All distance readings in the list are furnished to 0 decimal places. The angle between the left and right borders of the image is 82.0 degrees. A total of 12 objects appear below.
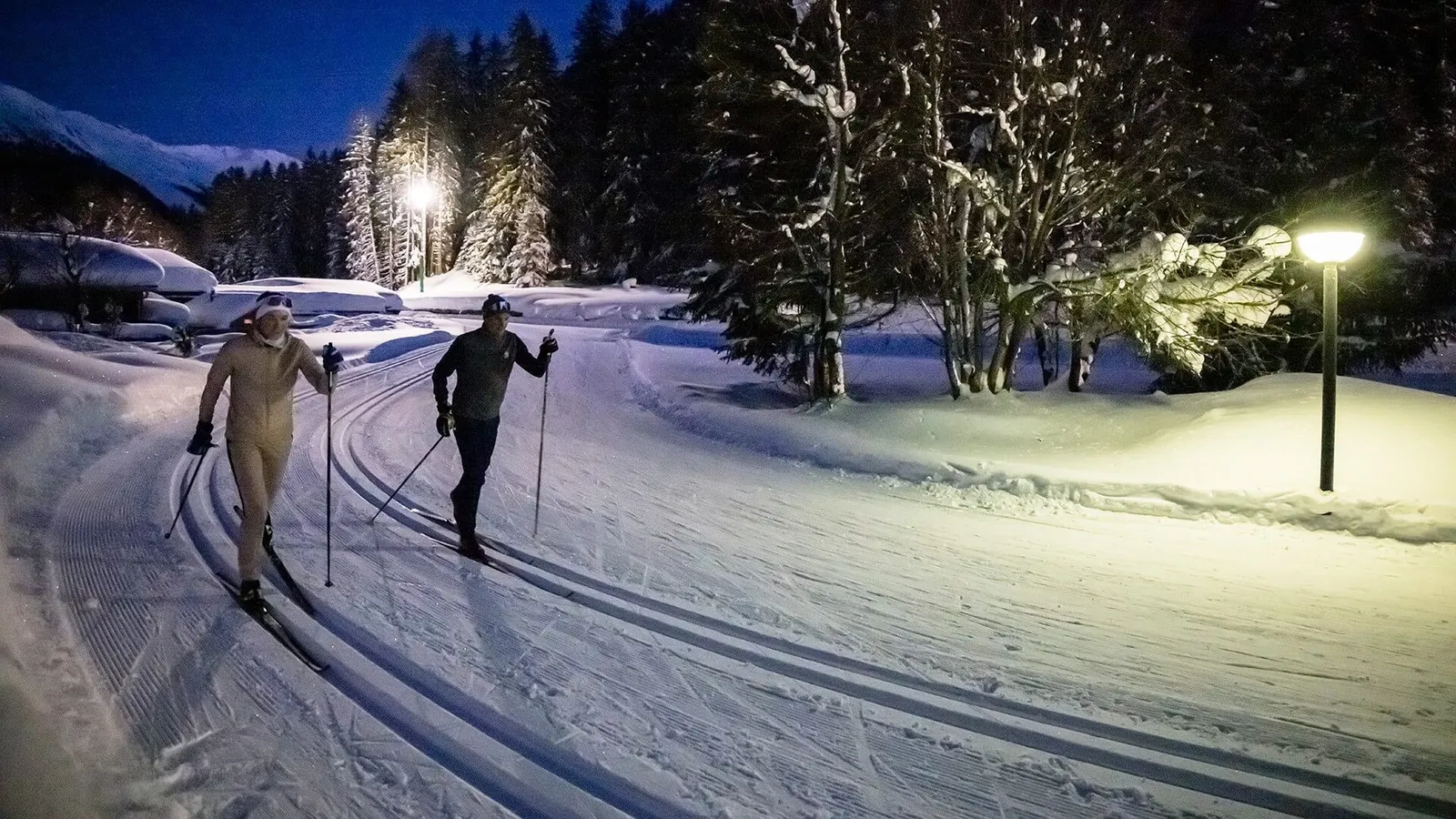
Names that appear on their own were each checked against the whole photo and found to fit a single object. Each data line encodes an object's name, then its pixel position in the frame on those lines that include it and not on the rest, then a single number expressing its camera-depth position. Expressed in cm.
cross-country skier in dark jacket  673
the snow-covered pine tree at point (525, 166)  5225
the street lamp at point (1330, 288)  848
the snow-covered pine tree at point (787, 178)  1451
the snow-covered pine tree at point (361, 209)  6850
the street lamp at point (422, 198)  5222
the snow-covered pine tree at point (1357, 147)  1655
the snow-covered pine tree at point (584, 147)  5439
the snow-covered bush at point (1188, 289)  1191
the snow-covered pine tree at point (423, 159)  6281
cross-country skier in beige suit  536
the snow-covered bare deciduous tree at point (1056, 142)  1280
